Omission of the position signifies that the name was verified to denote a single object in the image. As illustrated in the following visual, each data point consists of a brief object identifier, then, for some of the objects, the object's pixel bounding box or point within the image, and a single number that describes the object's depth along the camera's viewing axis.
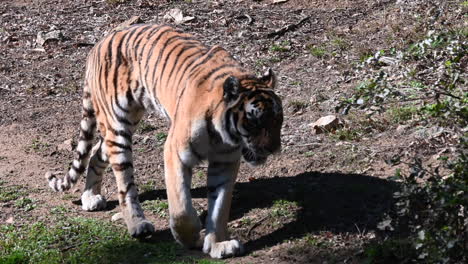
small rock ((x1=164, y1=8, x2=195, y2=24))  22.70
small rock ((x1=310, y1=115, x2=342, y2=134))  15.43
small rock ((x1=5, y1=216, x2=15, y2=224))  13.73
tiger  11.27
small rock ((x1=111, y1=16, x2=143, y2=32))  22.17
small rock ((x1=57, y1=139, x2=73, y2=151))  16.86
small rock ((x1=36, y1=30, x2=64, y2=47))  22.80
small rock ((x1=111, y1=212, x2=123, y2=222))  13.62
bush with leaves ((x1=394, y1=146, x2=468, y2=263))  9.00
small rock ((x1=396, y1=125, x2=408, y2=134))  14.76
